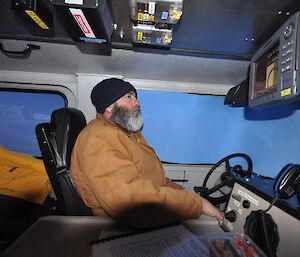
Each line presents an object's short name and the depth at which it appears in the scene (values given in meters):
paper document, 0.76
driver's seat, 1.36
